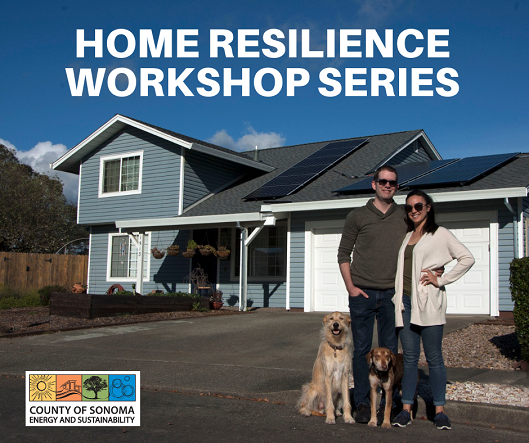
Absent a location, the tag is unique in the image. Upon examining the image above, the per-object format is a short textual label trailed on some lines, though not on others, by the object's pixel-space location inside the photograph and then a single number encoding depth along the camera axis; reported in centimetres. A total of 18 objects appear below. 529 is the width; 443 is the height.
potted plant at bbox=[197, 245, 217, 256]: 1473
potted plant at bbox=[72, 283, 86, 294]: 1588
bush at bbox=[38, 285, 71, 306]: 1573
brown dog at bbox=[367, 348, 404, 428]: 430
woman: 429
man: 454
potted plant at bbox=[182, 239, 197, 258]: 1495
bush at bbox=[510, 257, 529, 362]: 649
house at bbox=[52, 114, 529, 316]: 1128
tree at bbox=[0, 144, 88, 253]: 3103
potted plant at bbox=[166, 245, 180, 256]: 1552
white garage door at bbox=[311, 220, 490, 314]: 1123
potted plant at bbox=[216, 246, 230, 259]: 1479
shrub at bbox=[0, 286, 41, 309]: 1584
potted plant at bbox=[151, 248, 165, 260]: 1600
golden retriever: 451
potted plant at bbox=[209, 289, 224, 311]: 1409
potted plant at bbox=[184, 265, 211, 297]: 1535
